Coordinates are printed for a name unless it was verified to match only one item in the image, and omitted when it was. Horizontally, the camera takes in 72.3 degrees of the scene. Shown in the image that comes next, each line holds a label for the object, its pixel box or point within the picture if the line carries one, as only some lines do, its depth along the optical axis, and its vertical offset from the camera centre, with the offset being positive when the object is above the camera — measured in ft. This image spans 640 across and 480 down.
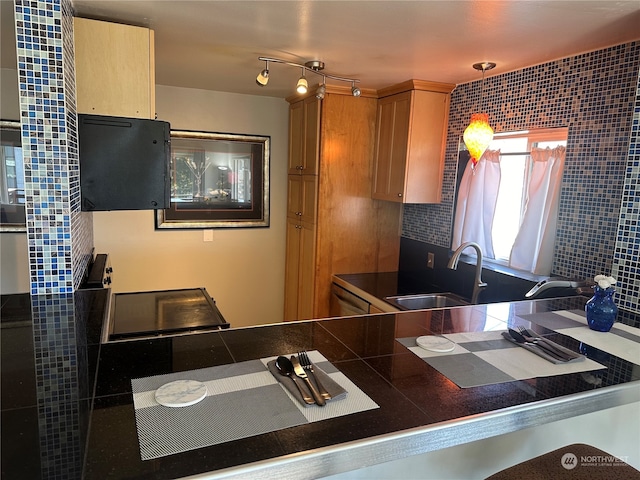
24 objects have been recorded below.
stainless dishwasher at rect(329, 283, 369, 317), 10.25 -2.80
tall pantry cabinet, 11.04 -0.33
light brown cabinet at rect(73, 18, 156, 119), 6.23 +1.60
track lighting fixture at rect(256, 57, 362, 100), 7.63 +2.37
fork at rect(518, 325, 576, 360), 4.67 -1.65
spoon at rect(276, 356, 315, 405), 3.89 -1.65
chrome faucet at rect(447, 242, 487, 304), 8.70 -1.79
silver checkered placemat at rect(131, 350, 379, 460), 3.04 -1.75
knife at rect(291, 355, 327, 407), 3.55 -1.67
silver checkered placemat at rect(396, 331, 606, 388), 4.21 -1.73
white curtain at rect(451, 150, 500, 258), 9.35 -0.14
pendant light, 7.63 +1.02
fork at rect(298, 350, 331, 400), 3.66 -1.66
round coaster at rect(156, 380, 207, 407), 3.45 -1.71
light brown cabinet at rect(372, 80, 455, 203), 10.11 +1.24
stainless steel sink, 9.48 -2.38
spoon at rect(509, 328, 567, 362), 4.66 -1.67
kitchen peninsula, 2.85 -1.75
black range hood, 6.38 +0.28
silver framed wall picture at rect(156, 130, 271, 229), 12.23 +0.08
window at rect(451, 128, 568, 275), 8.00 -0.08
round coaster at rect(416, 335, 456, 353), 4.78 -1.69
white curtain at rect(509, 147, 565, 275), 7.88 -0.32
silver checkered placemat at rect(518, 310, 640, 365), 5.03 -1.70
